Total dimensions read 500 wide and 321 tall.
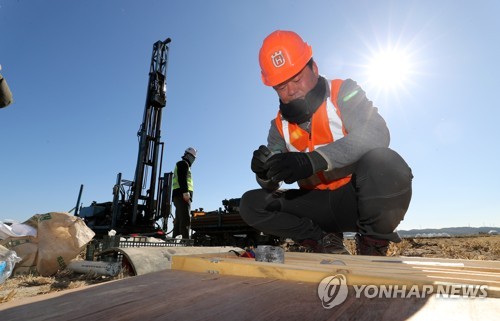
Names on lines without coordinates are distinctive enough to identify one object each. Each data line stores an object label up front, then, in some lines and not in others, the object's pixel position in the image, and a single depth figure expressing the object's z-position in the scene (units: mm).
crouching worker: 1953
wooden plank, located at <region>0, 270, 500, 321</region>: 597
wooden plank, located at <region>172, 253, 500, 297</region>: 792
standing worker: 6555
